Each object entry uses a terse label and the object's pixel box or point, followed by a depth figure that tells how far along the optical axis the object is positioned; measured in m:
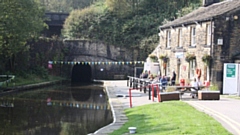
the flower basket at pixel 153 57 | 37.91
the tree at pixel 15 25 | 31.39
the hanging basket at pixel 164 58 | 34.41
